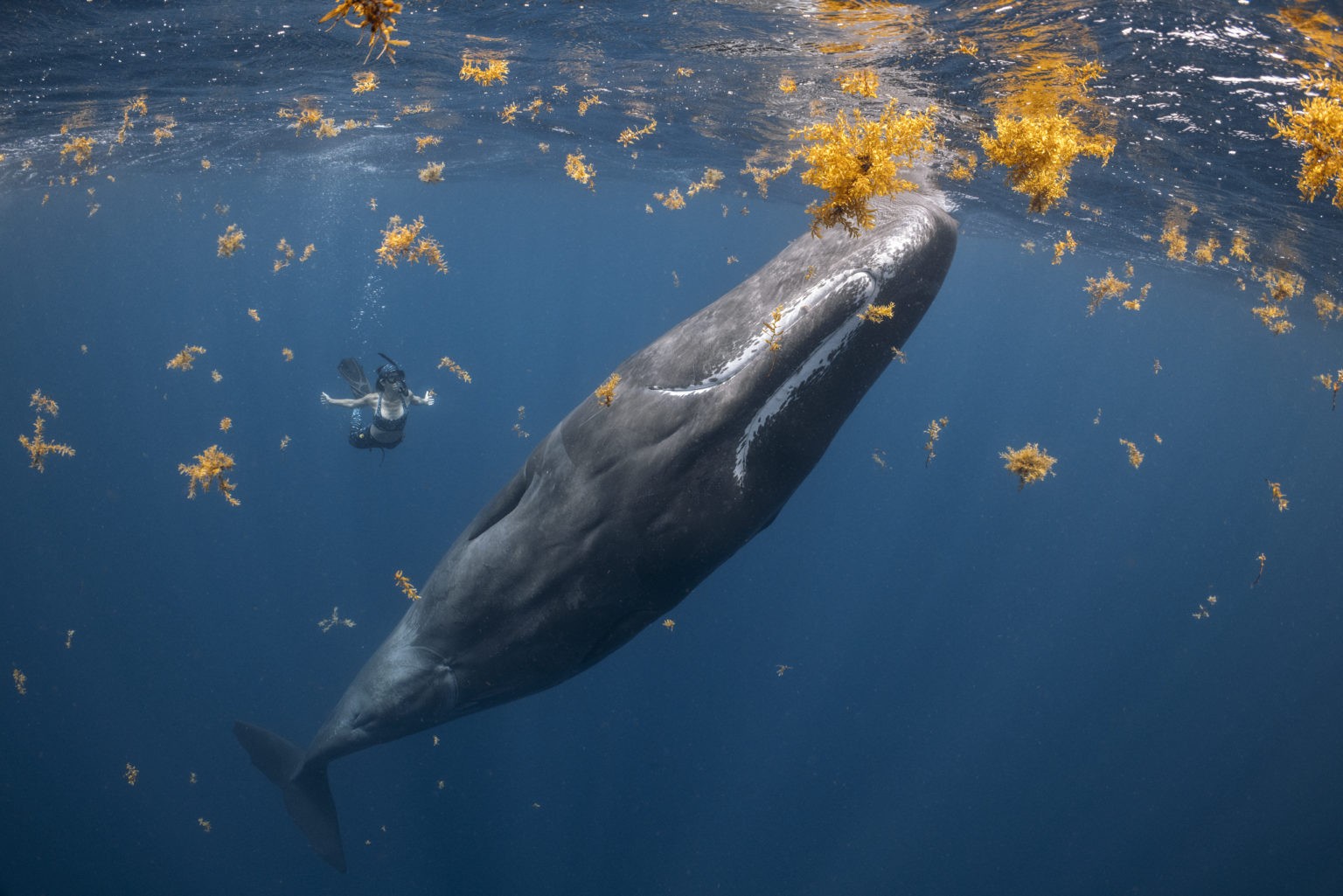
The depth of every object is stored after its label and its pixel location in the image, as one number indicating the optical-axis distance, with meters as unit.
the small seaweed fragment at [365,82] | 15.50
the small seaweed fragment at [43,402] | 12.35
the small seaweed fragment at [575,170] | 11.54
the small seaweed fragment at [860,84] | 11.41
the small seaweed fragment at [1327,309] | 25.31
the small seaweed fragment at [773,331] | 3.76
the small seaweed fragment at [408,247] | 7.17
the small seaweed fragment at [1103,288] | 10.25
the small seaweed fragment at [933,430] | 9.09
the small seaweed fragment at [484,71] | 14.09
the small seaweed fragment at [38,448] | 9.20
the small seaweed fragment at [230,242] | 10.72
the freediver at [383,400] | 11.47
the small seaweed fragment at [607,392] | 4.75
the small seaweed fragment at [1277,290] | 11.09
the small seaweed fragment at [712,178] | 23.96
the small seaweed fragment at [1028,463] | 6.02
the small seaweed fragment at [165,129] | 19.69
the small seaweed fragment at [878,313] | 3.73
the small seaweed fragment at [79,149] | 21.97
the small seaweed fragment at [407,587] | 6.61
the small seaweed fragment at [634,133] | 20.33
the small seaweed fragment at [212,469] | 6.87
